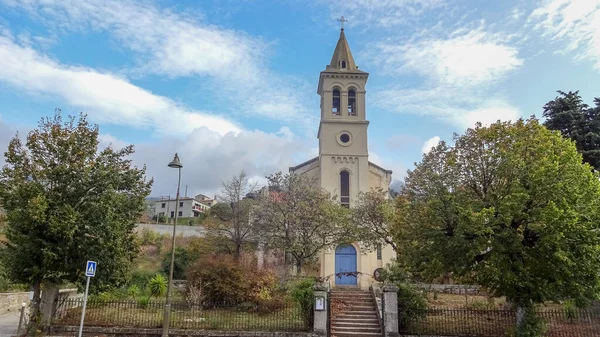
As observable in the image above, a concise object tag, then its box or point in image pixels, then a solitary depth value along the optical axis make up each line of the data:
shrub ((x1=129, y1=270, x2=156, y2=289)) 27.79
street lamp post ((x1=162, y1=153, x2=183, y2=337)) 13.62
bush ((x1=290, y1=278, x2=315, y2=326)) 15.29
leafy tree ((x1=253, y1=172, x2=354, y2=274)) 23.62
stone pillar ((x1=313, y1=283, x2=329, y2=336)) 14.67
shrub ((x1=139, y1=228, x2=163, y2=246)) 36.81
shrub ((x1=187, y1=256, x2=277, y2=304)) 18.23
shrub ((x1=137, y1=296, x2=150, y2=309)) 15.81
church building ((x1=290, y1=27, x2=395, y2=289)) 27.34
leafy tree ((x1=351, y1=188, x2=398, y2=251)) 24.25
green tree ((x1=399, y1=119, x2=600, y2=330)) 12.84
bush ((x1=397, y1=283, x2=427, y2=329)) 15.16
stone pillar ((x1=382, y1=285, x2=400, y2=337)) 14.62
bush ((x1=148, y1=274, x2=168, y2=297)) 22.19
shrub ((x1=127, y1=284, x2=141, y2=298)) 21.91
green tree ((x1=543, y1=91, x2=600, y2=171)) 22.50
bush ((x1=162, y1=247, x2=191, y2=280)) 30.97
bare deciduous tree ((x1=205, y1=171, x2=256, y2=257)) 28.62
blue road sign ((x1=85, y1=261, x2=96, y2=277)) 11.71
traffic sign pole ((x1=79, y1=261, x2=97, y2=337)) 11.71
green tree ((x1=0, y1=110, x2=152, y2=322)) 13.81
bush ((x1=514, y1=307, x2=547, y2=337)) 13.38
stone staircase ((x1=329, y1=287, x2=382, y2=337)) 15.87
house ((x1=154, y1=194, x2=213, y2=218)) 75.62
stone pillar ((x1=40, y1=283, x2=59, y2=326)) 14.90
